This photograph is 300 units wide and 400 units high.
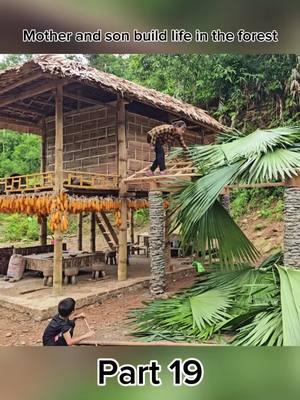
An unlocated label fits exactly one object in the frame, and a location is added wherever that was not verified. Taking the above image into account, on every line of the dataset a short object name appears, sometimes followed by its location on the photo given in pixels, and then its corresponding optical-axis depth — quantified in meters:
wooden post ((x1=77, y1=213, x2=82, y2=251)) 8.62
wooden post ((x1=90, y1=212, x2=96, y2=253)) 8.60
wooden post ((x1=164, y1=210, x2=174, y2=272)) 6.59
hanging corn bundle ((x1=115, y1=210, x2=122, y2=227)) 6.32
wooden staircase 7.16
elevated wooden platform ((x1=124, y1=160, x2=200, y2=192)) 4.54
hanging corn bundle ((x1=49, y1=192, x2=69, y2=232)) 5.34
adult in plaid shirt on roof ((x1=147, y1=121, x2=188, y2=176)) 5.09
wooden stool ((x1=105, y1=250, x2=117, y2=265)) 7.35
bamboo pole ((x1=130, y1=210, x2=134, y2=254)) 9.18
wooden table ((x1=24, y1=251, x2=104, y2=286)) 6.00
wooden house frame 5.39
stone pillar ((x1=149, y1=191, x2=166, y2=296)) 5.44
